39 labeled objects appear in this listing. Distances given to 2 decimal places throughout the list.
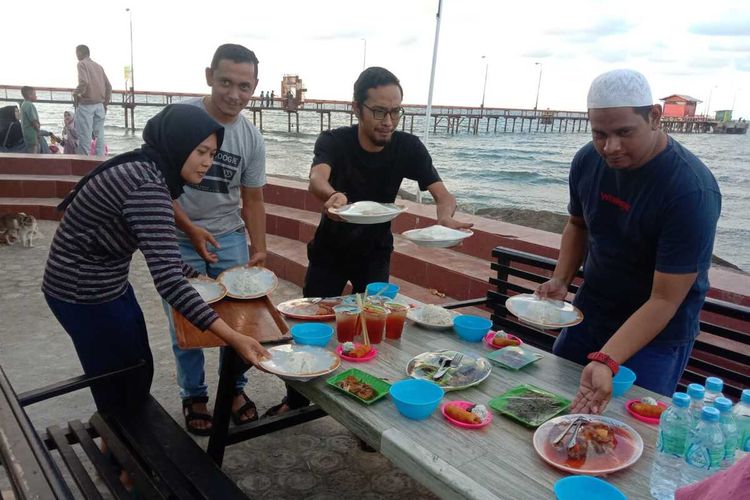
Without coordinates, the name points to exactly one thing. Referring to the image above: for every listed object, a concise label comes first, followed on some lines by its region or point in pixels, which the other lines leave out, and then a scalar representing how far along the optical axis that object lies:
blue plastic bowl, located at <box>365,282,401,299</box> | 2.64
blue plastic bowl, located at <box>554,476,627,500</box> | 1.29
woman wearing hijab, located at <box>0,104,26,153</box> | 9.23
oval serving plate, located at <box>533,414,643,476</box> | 1.43
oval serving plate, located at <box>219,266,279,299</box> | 2.47
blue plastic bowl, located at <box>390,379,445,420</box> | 1.65
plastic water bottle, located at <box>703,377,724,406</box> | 1.44
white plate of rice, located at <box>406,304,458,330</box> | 2.45
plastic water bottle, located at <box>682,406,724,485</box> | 1.31
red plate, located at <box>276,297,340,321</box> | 2.43
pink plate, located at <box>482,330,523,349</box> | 2.28
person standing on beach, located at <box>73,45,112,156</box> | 8.95
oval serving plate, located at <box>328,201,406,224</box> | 2.39
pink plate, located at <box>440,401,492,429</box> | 1.62
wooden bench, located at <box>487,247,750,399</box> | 2.45
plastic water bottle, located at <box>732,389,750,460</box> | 1.40
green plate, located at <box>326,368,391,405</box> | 1.76
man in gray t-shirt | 2.70
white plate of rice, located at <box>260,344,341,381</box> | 1.86
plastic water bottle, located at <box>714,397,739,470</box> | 1.32
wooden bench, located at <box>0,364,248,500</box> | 1.35
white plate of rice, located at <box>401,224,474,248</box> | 2.39
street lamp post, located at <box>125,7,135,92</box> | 32.06
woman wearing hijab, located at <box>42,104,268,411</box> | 1.85
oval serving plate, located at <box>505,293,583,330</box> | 2.17
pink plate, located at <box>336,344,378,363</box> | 2.07
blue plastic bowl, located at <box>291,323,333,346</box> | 2.16
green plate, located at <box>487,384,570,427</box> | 1.67
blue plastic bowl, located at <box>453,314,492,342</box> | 2.32
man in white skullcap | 1.78
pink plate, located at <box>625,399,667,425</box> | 1.71
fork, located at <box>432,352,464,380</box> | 1.93
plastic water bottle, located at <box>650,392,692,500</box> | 1.37
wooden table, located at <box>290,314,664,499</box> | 1.37
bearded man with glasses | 2.70
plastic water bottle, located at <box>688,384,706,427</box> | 1.39
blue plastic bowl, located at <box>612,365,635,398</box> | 1.84
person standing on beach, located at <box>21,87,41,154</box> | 9.24
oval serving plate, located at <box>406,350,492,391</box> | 1.89
